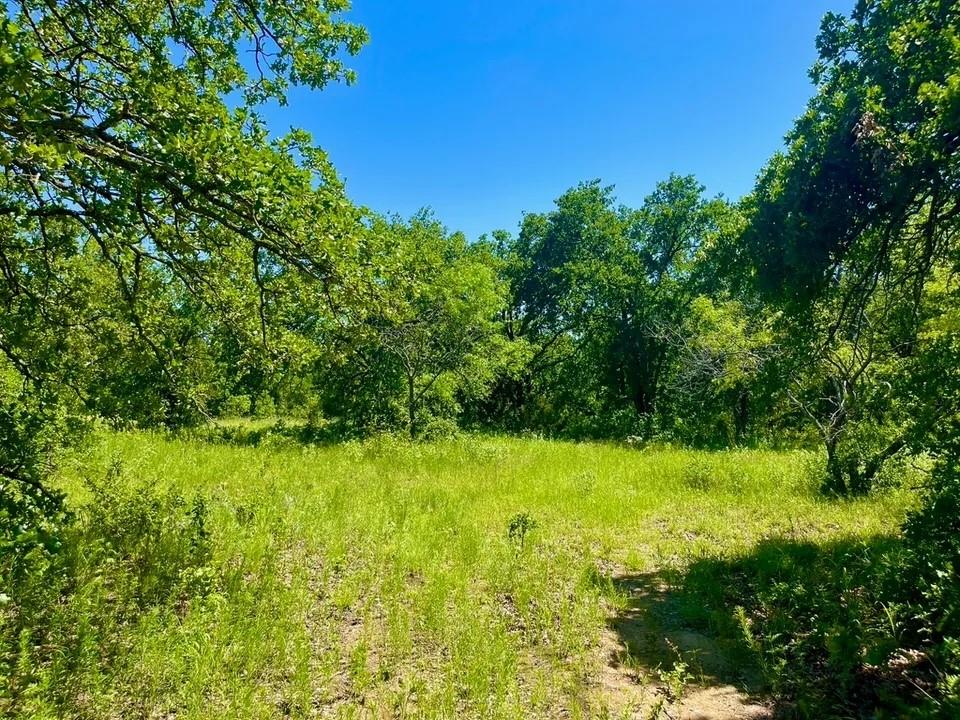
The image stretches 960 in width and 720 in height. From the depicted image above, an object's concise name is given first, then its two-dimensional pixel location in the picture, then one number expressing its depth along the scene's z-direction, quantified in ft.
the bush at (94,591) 11.25
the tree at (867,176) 14.12
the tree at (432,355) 54.34
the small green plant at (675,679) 12.16
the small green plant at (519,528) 22.17
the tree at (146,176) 9.77
